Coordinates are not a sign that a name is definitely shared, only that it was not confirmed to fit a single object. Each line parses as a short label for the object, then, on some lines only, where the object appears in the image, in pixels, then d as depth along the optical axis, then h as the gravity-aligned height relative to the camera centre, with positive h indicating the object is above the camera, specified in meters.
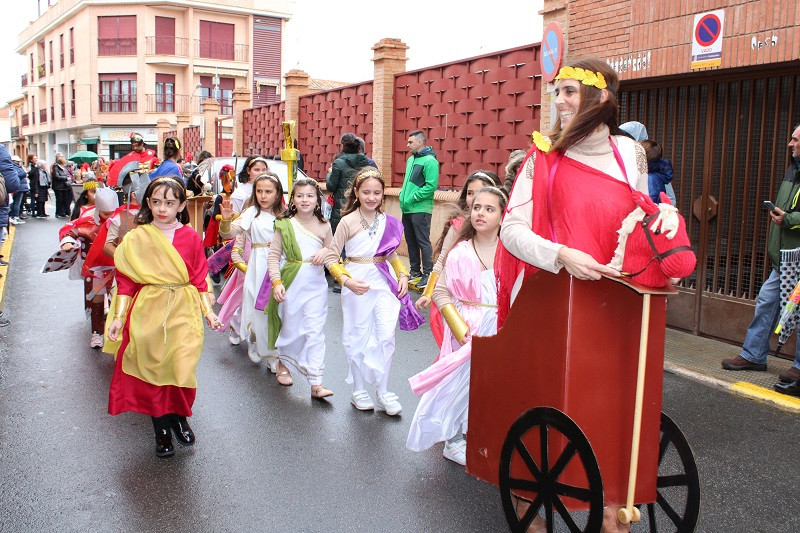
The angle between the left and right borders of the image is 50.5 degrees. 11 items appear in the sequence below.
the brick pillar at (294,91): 20.14 +1.70
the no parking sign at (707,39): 7.58 +1.21
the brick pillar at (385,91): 14.99 +1.32
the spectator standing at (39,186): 24.70 -0.87
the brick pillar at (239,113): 24.92 +1.42
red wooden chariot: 3.04 -0.84
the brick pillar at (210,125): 28.23 +1.18
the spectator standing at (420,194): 11.18 -0.38
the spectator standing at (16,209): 22.14 -1.42
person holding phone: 6.10 -0.86
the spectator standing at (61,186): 24.83 -0.86
